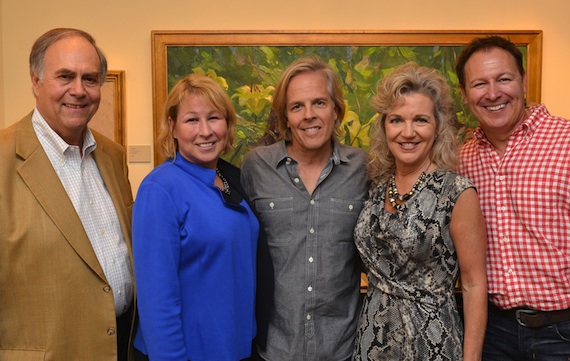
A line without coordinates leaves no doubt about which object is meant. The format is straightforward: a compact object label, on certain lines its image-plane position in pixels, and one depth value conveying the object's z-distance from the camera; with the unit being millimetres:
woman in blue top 1497
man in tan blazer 1560
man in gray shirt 1768
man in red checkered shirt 1684
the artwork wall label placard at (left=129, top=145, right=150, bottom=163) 3252
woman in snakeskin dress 1609
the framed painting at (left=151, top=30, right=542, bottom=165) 3168
